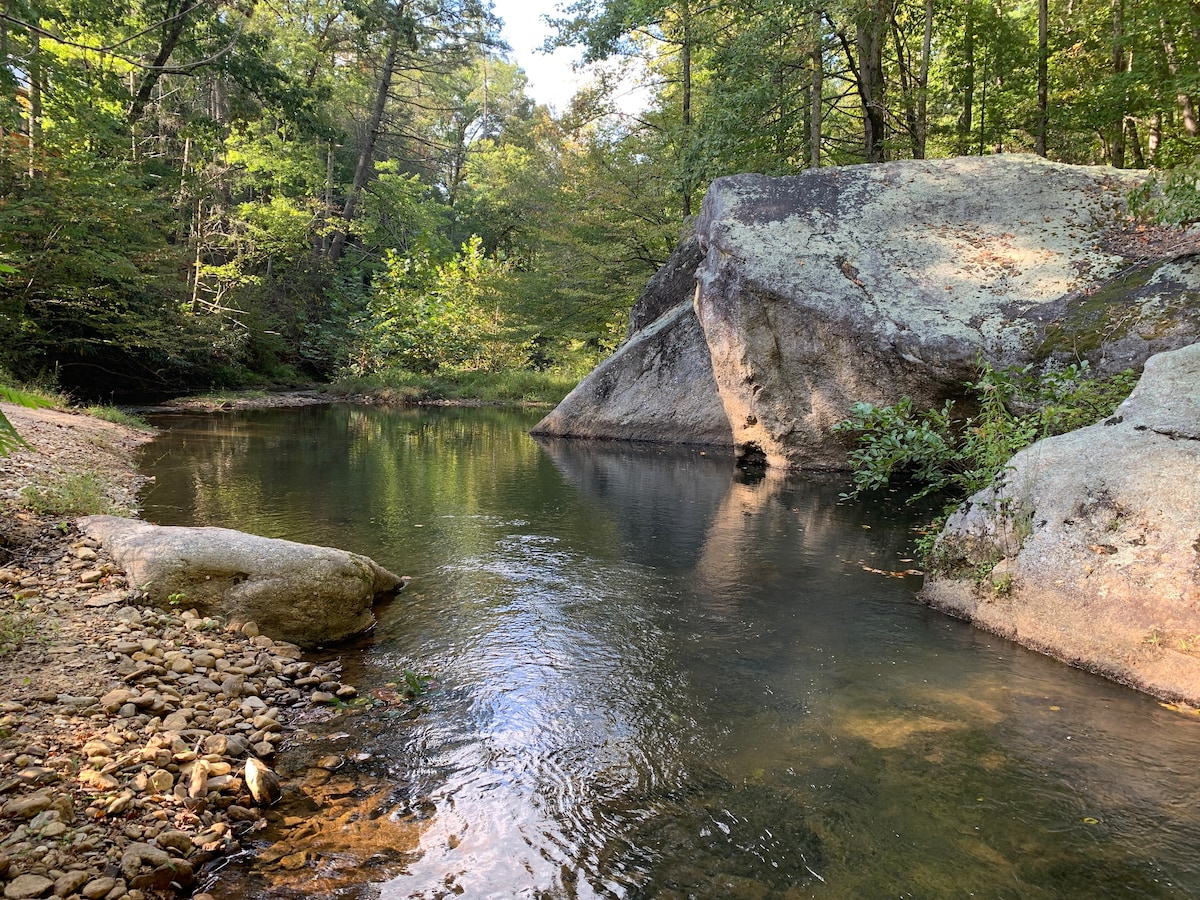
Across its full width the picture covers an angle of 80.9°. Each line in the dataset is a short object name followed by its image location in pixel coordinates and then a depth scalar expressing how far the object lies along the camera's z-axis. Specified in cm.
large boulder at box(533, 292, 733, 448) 1457
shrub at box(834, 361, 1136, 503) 580
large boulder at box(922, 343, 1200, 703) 399
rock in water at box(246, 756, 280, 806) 292
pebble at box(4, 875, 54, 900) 213
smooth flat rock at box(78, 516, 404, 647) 455
